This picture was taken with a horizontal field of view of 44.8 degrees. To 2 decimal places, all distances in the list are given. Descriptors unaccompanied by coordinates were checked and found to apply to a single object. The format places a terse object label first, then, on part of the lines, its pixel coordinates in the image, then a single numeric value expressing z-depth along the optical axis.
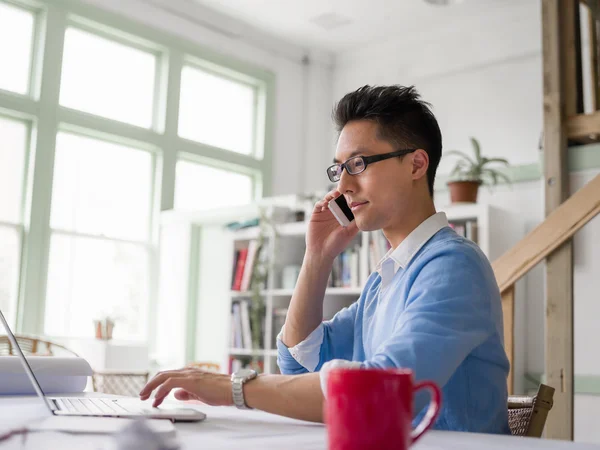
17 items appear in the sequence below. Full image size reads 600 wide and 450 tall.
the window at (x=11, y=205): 5.50
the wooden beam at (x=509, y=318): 2.61
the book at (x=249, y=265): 5.53
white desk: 0.90
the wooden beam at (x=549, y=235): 2.51
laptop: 1.13
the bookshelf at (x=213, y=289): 5.44
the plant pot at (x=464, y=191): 4.68
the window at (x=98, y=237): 5.84
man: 1.14
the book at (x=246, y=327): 5.57
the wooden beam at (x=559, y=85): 3.39
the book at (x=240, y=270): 5.68
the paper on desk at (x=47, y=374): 1.63
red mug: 0.64
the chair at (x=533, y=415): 1.43
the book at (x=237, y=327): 5.65
